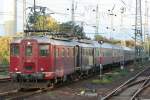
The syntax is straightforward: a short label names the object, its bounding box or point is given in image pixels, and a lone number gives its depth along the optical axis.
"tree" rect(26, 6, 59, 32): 73.38
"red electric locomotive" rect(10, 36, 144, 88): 25.22
